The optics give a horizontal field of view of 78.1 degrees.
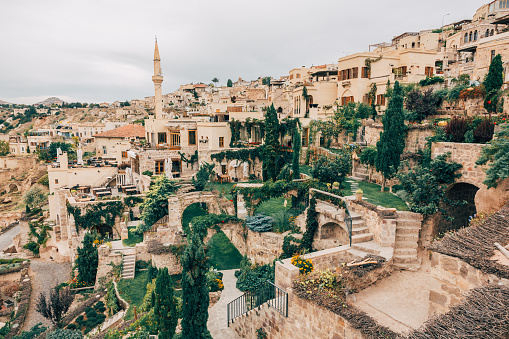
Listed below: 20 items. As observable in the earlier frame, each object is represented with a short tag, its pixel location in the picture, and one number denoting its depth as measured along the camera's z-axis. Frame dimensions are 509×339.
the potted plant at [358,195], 12.94
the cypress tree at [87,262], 18.89
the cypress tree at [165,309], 10.43
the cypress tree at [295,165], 20.08
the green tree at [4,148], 60.12
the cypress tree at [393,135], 15.19
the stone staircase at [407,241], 10.65
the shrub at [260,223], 16.28
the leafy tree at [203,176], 25.19
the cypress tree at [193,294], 9.40
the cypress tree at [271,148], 23.62
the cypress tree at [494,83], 15.05
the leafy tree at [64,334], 12.04
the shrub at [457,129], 13.62
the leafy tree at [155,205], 21.55
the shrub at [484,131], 12.49
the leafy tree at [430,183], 11.92
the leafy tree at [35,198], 38.00
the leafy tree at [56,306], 14.91
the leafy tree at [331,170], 16.47
